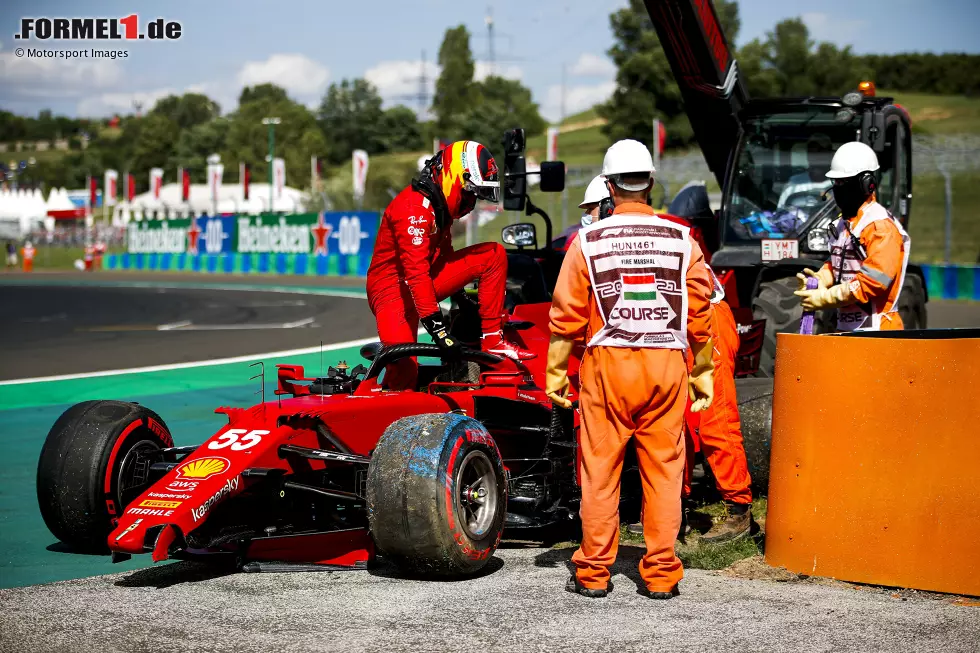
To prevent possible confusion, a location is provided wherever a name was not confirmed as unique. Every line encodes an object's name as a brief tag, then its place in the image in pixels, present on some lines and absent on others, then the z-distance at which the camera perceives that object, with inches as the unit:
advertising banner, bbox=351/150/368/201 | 1791.3
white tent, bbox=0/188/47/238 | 3688.5
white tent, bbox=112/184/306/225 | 3196.4
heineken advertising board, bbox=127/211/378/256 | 1590.8
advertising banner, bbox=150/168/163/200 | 3048.7
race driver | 280.1
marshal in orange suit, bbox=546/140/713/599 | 205.2
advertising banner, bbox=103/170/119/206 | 2866.6
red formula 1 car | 206.8
